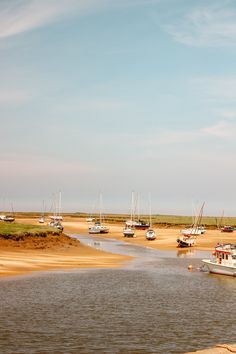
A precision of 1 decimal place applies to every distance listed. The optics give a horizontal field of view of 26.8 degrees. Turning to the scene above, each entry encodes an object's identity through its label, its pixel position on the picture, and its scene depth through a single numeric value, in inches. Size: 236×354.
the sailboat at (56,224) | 5436.0
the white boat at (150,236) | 4298.7
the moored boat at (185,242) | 3629.4
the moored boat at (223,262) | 2172.9
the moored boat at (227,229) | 5239.2
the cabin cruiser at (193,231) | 4544.8
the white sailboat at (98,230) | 5319.9
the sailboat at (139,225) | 5792.3
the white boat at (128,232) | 4746.6
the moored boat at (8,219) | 6717.5
